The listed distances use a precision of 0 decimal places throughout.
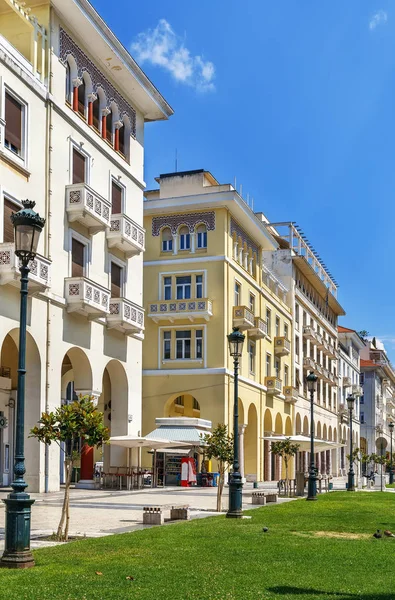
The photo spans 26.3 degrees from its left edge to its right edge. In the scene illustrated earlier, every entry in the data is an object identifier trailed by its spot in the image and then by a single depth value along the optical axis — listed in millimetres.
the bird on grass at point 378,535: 15041
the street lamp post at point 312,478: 27391
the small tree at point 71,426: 13297
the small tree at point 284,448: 32000
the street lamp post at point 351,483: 39562
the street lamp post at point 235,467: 18656
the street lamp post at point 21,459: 10219
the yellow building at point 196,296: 45125
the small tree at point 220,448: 22562
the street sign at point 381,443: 40216
